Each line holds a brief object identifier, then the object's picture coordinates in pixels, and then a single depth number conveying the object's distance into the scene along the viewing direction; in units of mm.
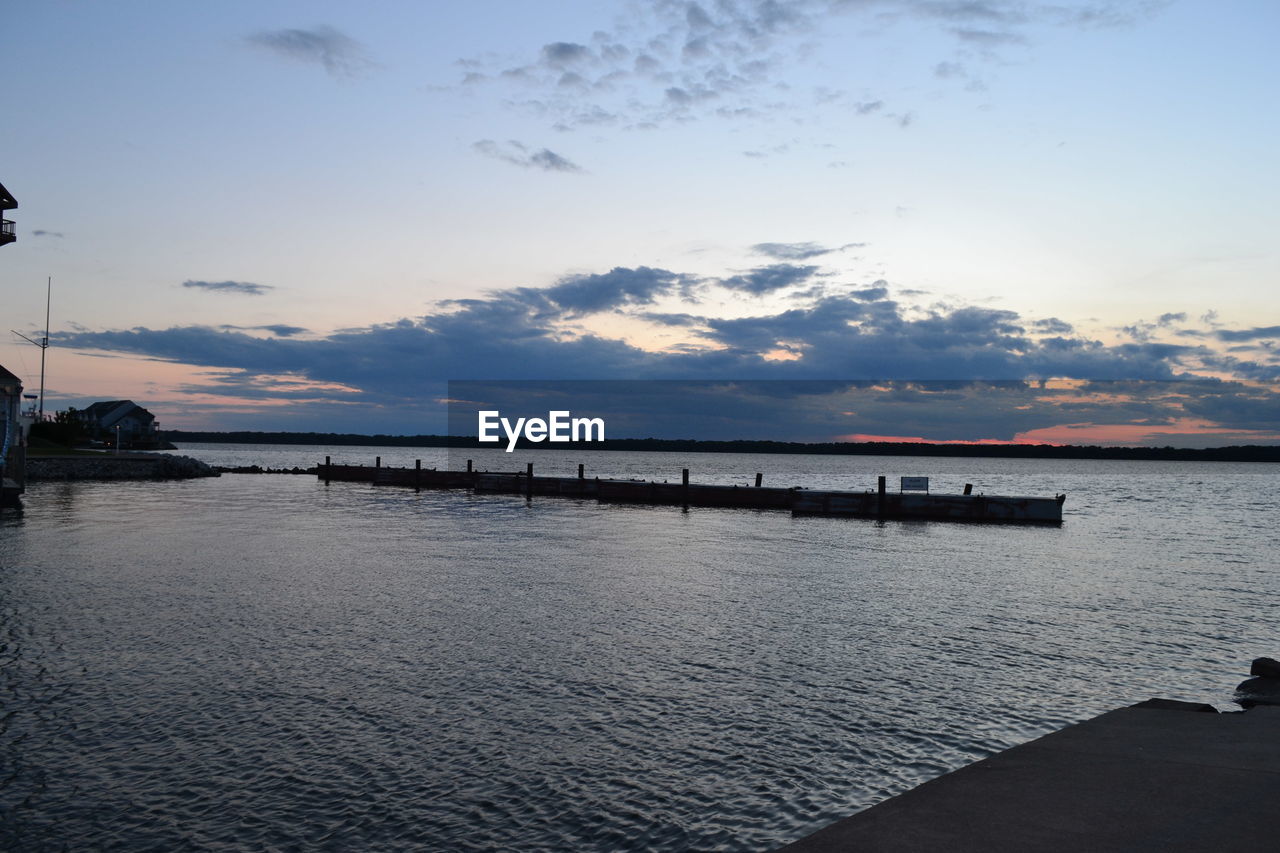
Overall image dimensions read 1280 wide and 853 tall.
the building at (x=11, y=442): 43000
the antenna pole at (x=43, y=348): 88281
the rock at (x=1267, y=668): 13391
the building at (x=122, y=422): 133875
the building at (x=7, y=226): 51406
